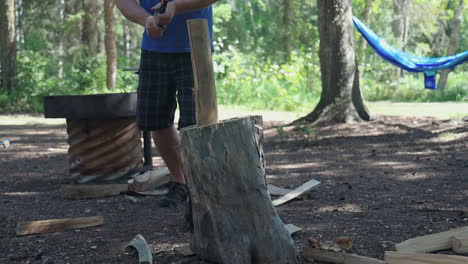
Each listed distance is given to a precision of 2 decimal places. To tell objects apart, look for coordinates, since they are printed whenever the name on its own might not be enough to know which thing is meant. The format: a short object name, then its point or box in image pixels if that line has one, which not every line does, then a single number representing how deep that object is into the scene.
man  3.66
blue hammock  11.11
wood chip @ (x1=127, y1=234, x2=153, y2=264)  2.67
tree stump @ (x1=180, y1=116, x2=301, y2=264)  2.59
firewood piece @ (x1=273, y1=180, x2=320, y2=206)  4.11
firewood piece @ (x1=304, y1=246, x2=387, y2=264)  2.53
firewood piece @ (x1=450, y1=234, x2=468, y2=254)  2.67
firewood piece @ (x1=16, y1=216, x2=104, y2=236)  3.41
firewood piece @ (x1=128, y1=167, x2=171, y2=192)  4.60
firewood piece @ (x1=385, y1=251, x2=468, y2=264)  2.40
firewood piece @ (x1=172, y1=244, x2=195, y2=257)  2.79
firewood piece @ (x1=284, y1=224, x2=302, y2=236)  3.12
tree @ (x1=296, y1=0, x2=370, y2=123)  8.95
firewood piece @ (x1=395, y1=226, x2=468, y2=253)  2.70
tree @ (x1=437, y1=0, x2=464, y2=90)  22.42
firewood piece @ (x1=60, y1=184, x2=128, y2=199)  4.60
